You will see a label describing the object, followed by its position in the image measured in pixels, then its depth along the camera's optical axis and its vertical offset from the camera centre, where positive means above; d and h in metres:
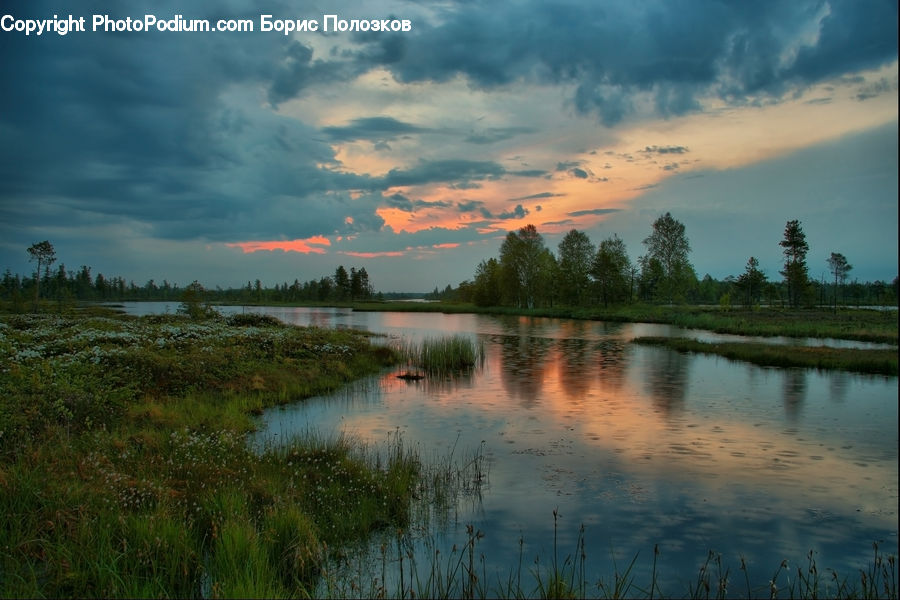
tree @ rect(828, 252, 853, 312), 67.60 +3.82
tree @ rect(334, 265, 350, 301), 158.25 +5.69
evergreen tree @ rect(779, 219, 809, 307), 73.94 +5.33
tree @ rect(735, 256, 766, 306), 86.75 +2.94
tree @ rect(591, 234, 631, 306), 81.38 +3.57
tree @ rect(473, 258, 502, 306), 102.21 +2.78
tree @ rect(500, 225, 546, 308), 88.50 +6.23
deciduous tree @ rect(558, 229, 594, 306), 85.94 +5.48
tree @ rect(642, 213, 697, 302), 81.69 +6.95
